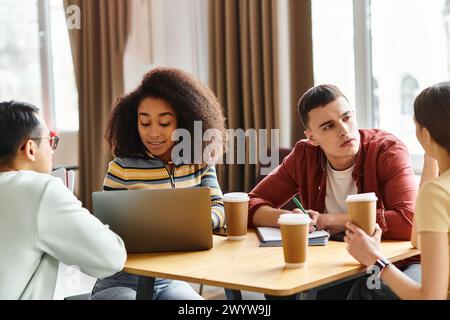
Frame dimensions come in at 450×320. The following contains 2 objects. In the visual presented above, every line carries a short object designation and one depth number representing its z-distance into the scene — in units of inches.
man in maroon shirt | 83.2
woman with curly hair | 90.6
